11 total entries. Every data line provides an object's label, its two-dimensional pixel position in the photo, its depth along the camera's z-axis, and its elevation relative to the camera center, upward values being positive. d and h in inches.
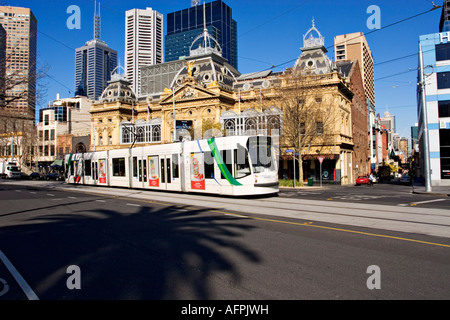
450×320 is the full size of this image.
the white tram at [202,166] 656.4 +1.9
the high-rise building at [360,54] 4586.6 +1608.3
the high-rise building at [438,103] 1344.7 +247.8
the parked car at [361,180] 1675.7 -81.4
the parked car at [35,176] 2255.4 -43.5
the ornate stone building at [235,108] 1487.5 +341.1
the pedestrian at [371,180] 1517.0 -71.7
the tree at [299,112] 1337.4 +220.1
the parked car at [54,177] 2050.9 -46.8
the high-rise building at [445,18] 1630.2 +871.1
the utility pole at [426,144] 944.3 +56.8
